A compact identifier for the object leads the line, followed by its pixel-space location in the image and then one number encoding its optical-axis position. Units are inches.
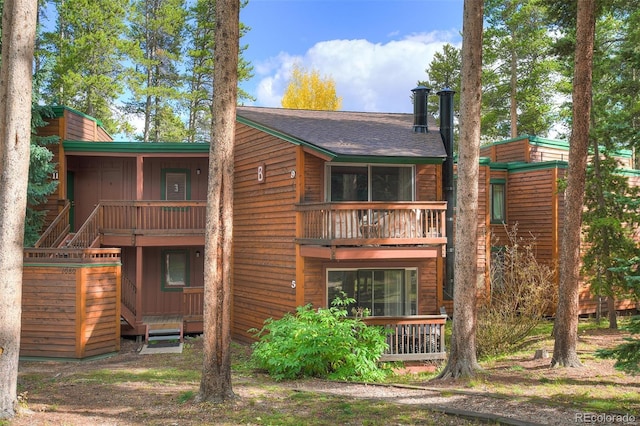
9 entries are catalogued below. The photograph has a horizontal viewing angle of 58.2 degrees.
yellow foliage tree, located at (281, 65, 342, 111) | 1563.7
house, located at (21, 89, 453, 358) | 560.1
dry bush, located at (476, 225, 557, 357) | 552.7
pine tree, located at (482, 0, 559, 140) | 1239.5
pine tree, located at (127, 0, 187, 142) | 1249.4
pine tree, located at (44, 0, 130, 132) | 1041.5
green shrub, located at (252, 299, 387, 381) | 477.7
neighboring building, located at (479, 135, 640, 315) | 772.0
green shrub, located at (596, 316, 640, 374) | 286.2
